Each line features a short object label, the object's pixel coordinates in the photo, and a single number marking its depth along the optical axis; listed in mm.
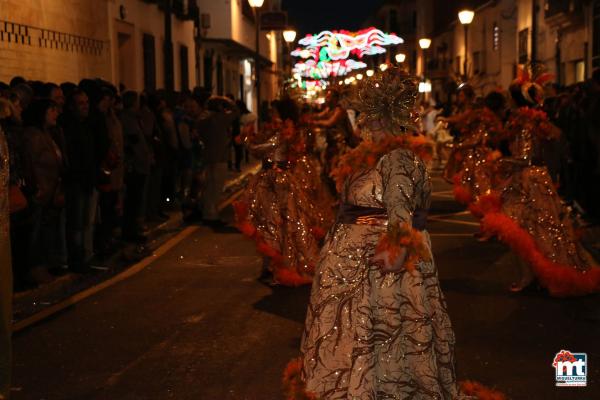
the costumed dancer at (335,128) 14750
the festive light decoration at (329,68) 32375
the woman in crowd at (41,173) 8906
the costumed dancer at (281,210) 9258
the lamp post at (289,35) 34031
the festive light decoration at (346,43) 32812
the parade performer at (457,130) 12578
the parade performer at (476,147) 11539
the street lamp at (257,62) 27341
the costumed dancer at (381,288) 4691
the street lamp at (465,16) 25531
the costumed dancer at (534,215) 8500
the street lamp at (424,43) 36781
